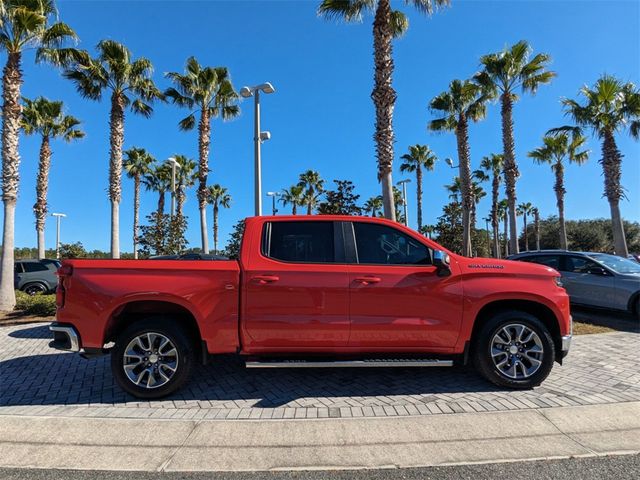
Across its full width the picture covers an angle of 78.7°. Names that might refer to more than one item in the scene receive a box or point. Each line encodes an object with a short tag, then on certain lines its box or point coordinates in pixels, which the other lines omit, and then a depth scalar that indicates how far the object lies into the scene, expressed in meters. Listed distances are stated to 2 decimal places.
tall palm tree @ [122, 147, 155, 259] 31.67
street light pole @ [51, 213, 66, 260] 31.92
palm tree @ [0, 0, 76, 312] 10.95
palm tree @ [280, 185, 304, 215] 44.72
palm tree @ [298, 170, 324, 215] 42.56
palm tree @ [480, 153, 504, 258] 35.67
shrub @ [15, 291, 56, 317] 9.90
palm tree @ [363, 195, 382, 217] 49.76
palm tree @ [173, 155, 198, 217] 31.58
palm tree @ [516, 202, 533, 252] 64.68
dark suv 15.28
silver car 8.22
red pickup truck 4.07
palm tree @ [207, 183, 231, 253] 47.97
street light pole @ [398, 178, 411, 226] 23.74
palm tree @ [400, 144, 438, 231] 32.78
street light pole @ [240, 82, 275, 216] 12.30
